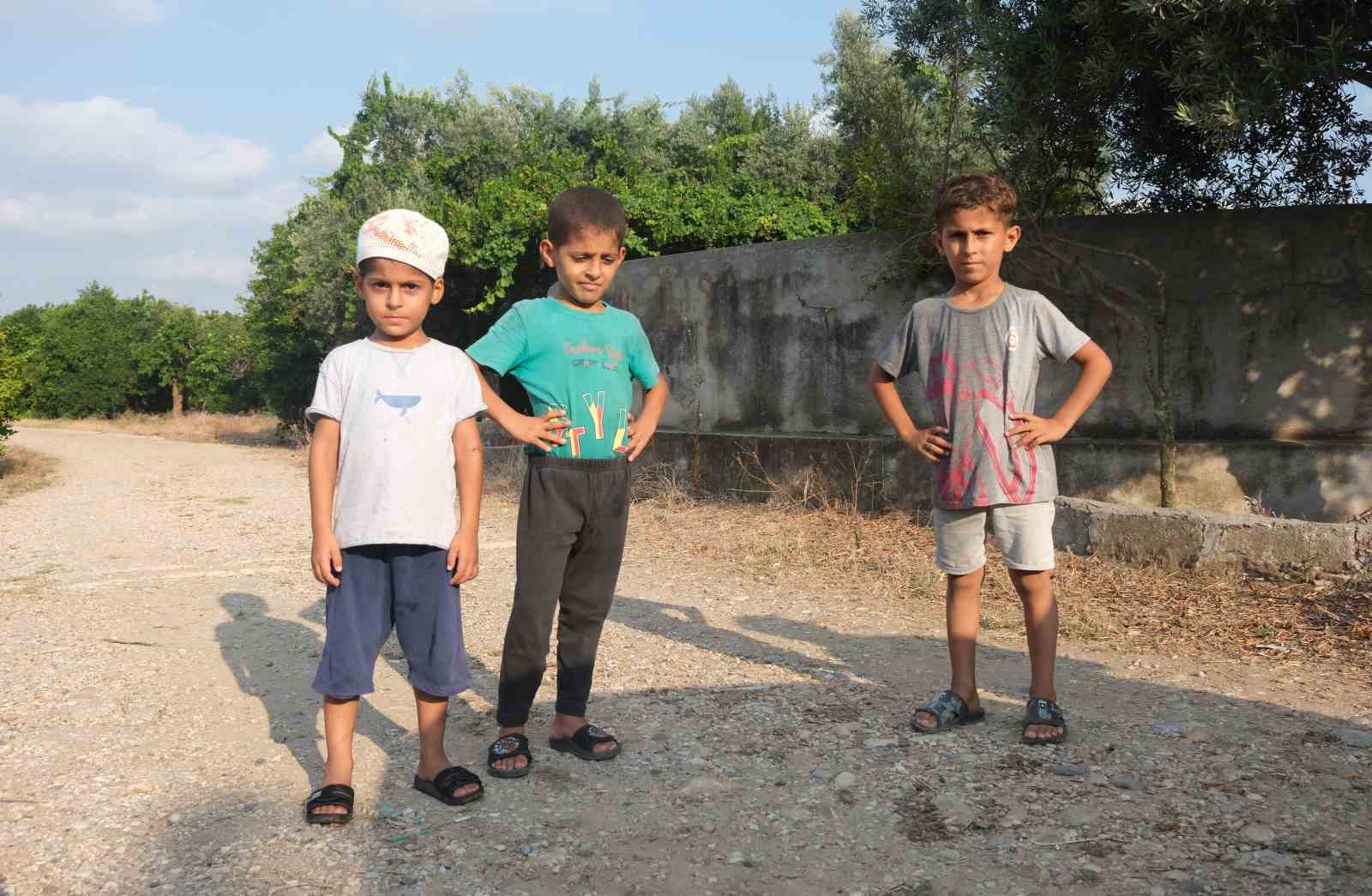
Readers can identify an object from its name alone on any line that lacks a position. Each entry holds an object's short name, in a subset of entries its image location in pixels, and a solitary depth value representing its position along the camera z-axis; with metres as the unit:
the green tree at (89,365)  36.34
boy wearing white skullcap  2.89
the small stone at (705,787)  3.04
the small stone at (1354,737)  3.37
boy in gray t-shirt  3.42
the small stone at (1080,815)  2.79
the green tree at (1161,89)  5.38
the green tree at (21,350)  14.12
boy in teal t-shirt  3.21
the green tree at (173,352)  36.12
